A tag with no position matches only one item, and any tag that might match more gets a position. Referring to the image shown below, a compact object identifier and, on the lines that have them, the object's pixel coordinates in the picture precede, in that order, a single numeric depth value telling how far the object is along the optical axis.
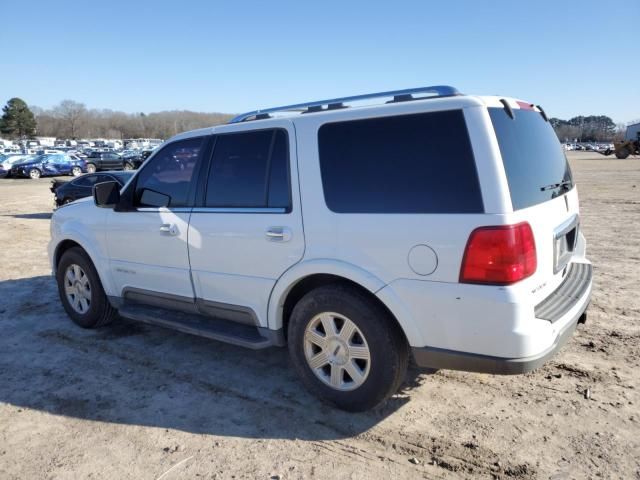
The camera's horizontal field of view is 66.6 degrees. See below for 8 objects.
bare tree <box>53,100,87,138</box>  157.12
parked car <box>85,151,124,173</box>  37.19
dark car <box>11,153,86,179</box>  33.62
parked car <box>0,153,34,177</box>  34.41
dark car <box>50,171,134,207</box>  14.79
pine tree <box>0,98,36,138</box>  116.25
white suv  2.71
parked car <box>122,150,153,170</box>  37.88
